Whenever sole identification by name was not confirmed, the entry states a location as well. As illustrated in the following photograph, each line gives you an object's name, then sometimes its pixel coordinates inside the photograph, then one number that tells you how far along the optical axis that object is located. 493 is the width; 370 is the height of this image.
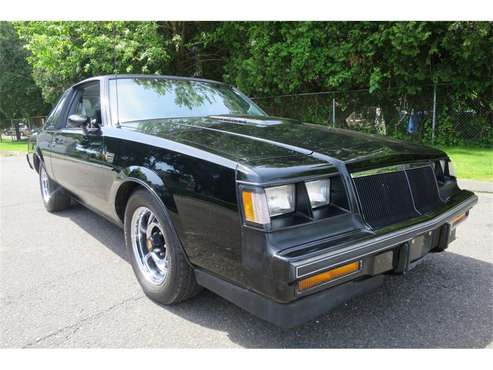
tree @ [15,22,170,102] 13.74
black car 1.82
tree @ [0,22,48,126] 26.36
